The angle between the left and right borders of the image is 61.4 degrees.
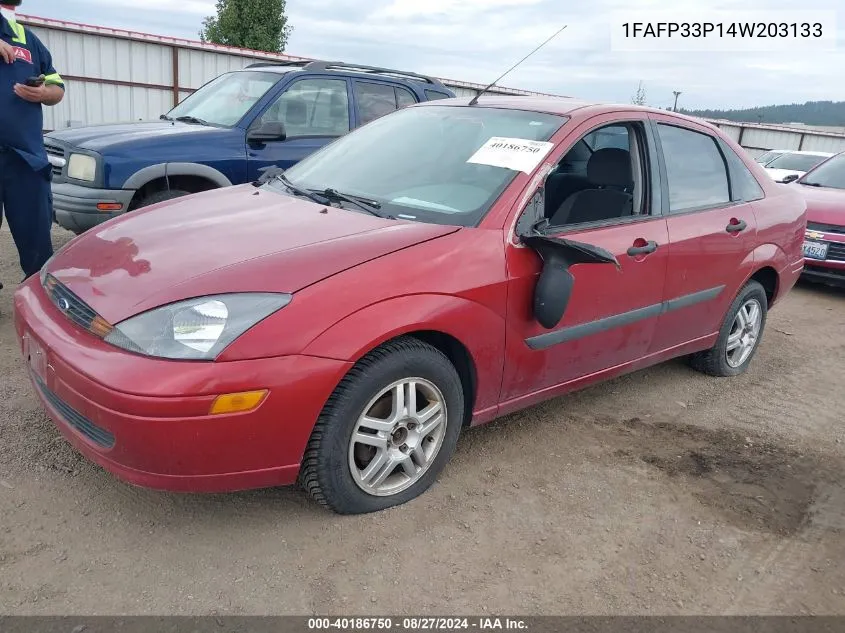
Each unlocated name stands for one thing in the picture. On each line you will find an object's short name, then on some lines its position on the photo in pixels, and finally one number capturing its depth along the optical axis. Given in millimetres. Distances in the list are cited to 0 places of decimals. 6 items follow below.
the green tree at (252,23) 25875
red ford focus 2342
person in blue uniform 4238
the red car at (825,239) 7219
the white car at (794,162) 14031
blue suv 5418
